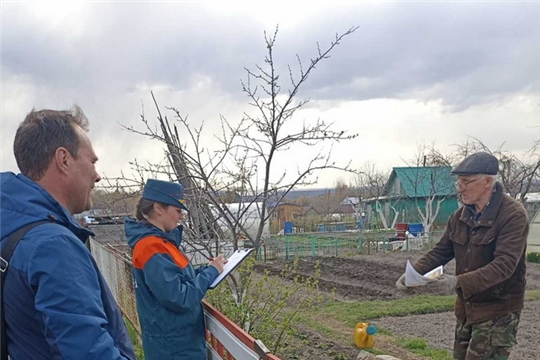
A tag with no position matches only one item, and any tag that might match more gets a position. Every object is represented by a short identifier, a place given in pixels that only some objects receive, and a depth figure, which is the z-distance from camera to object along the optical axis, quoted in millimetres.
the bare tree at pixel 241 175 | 4930
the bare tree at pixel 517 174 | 17167
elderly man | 3395
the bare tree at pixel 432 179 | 26795
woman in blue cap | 3148
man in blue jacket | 1590
